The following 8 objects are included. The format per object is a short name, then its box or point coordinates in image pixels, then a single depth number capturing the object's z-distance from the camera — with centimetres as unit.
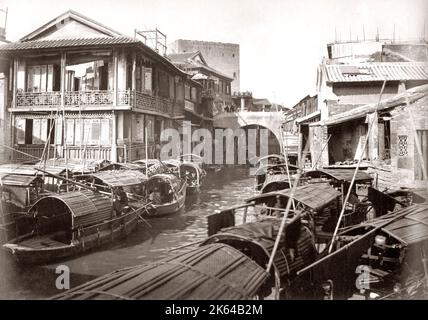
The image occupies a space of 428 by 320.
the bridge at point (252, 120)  4225
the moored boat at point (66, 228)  1199
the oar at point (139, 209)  1645
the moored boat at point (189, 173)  2486
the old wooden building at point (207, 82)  4291
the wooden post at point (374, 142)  1817
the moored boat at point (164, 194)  1944
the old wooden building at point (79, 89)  2409
